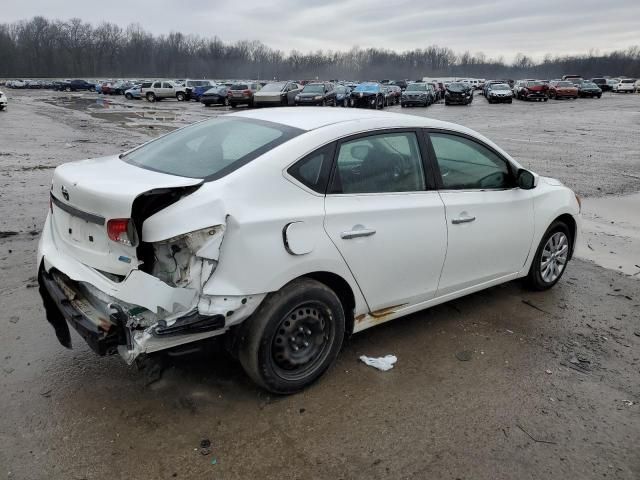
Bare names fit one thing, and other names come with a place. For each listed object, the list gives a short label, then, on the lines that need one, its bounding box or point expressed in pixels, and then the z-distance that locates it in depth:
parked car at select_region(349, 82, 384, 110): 36.16
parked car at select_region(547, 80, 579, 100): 49.47
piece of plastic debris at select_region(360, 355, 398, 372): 3.72
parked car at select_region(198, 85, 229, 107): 39.56
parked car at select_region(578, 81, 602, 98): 51.62
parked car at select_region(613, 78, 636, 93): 64.06
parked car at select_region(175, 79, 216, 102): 48.78
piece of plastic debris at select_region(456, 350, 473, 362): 3.87
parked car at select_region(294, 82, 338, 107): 33.25
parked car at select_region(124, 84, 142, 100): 50.44
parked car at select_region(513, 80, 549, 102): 46.97
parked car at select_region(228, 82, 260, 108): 37.78
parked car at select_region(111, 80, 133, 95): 60.75
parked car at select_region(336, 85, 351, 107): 35.53
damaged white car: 2.88
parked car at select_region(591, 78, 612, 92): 67.44
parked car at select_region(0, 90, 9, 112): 30.67
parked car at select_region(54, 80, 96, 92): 73.69
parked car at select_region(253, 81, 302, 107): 34.72
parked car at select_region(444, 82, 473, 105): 40.72
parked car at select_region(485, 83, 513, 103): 43.44
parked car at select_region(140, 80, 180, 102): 47.44
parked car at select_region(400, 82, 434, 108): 38.69
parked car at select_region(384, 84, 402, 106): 41.13
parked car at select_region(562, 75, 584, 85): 56.06
